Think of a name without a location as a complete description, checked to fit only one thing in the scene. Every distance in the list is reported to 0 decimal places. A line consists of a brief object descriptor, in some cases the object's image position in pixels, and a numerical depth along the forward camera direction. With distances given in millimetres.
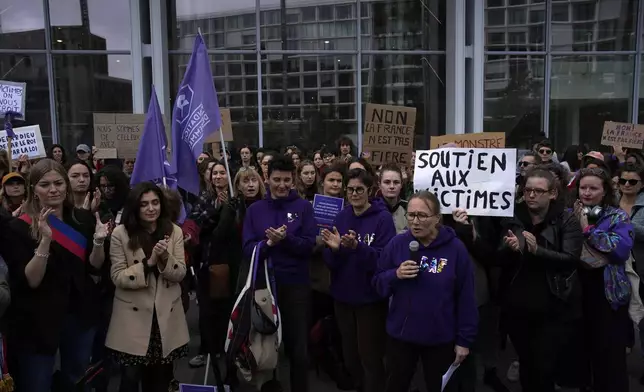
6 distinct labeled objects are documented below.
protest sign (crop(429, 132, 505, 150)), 5816
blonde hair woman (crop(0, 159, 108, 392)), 3377
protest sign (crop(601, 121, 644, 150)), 9070
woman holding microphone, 3477
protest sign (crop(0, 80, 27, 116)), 7645
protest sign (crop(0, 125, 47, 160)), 7414
